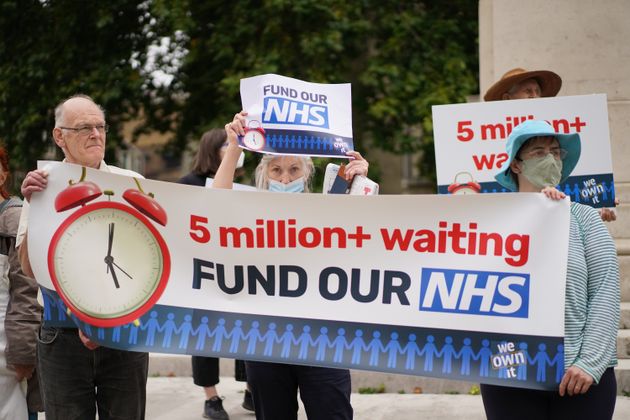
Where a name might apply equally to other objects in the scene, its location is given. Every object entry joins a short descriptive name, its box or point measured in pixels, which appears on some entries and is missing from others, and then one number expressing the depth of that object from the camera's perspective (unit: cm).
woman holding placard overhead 387
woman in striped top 324
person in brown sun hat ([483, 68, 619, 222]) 593
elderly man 384
